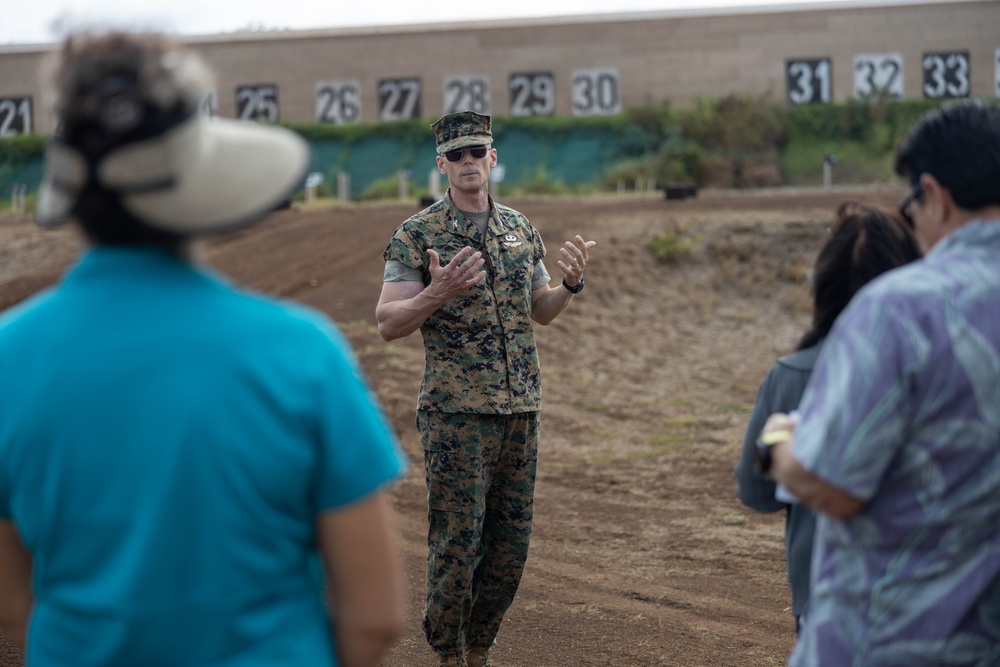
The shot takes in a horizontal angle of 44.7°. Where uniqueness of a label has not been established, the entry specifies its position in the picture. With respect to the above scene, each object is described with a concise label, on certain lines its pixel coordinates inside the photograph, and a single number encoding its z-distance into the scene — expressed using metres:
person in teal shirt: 1.95
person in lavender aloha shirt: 2.39
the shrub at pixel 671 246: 20.36
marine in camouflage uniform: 5.07
